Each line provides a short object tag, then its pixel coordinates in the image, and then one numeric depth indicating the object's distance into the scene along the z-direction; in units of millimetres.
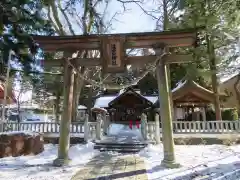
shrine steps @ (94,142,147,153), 9312
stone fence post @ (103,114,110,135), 14198
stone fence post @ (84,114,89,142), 10511
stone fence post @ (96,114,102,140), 10977
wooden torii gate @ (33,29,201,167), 6789
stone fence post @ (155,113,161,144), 10504
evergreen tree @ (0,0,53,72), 10000
